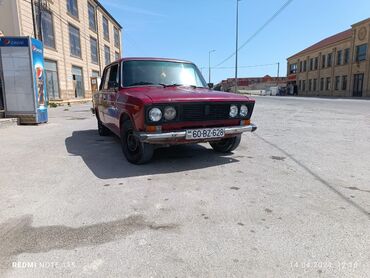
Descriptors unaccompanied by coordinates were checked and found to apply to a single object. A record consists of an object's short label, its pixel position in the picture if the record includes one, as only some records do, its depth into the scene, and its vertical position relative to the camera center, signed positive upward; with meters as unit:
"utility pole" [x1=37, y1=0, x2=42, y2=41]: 19.88 +5.16
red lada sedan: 4.12 -0.25
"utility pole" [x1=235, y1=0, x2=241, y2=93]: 37.02 +6.34
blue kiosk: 9.92 +0.55
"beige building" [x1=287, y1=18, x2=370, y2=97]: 39.44 +4.16
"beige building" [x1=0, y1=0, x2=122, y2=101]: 18.52 +4.74
